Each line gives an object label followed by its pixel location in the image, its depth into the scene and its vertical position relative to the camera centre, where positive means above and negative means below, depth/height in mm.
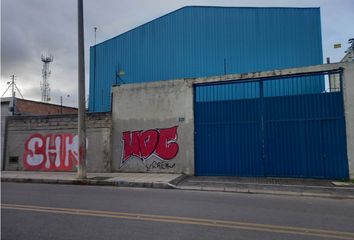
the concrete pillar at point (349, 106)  13338 +1306
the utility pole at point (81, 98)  14734 +2031
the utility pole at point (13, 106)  20375 +2348
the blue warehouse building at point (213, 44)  20281 +6138
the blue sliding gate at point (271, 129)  13672 +518
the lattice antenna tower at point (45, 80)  39531 +7615
